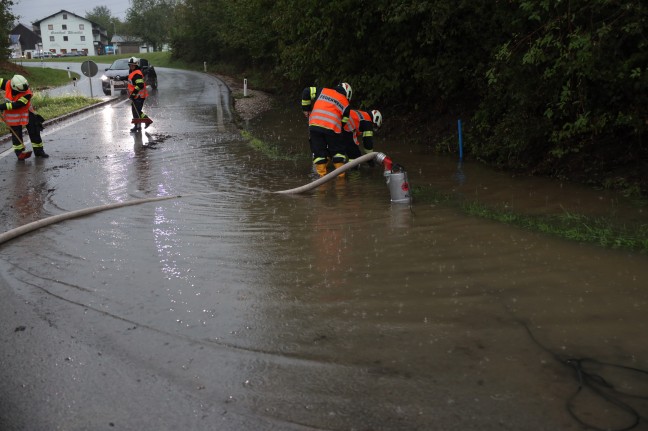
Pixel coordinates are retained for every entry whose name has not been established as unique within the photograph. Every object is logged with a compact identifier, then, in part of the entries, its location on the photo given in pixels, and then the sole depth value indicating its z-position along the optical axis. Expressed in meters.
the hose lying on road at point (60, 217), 6.27
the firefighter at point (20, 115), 11.77
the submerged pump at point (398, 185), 7.47
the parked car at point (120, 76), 29.36
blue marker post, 10.79
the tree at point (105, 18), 164.98
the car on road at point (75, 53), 116.44
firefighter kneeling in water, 9.29
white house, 119.94
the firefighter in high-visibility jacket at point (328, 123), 8.88
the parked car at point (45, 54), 105.03
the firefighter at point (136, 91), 15.79
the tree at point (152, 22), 98.69
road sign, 26.05
